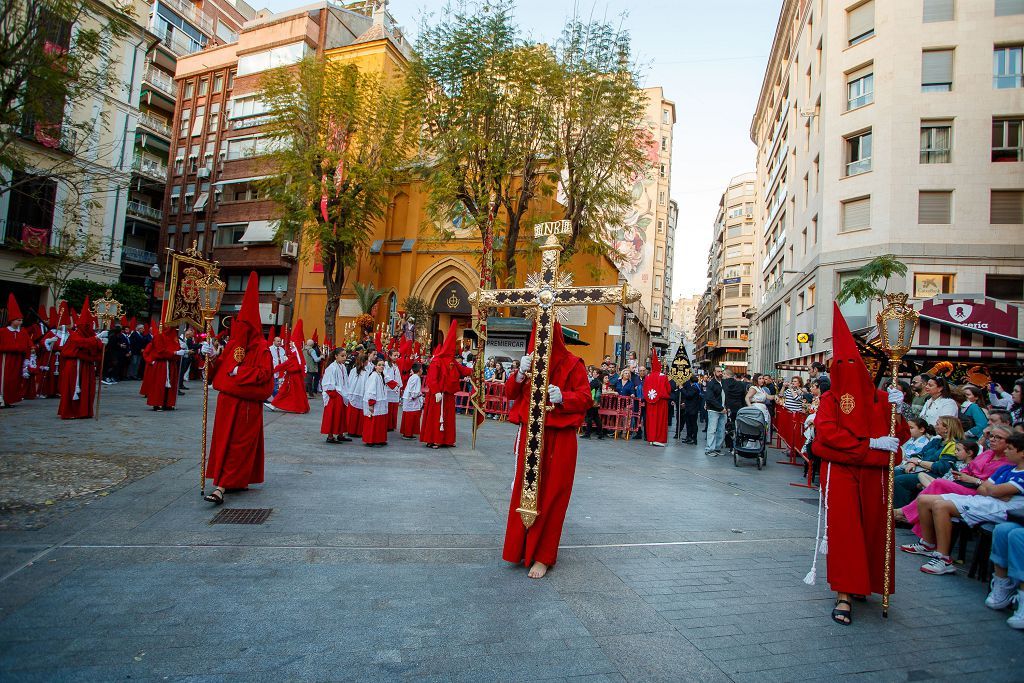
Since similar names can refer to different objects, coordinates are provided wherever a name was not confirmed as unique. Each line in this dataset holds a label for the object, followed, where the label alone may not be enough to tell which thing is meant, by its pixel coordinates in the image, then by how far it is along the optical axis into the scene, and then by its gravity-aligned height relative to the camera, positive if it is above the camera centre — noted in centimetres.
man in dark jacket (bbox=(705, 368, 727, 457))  1405 -80
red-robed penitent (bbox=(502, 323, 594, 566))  504 -79
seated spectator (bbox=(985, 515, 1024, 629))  469 -131
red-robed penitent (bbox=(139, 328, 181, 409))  1373 -74
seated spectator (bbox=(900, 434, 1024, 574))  534 -102
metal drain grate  581 -175
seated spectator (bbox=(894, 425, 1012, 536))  574 -73
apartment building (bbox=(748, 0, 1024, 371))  2255 +1018
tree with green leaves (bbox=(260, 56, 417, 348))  2628 +957
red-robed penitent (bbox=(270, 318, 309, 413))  1579 -111
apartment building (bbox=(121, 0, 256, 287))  3825 +1521
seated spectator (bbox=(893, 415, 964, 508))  723 -75
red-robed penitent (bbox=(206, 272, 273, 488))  666 -62
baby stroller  1227 -102
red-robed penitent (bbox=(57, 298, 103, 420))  1151 -70
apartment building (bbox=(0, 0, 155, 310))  2461 +561
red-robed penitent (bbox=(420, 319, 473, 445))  1184 -81
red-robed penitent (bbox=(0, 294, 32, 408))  1300 -65
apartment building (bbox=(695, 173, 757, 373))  6694 +1317
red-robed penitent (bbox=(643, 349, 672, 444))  1543 -66
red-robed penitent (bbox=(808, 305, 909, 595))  457 -59
